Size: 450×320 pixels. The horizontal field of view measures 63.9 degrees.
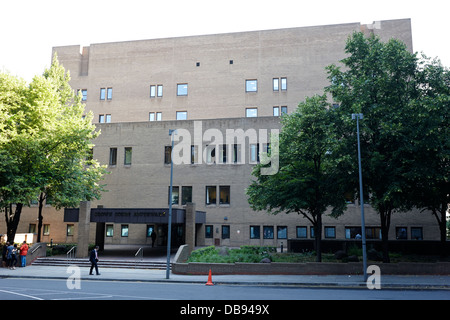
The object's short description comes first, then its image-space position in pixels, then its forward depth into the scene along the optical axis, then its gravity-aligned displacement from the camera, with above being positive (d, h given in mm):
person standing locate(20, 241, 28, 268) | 25828 -2922
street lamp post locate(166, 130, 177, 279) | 20719 -3035
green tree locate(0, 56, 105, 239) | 25953 +4957
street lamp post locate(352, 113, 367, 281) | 19234 +1956
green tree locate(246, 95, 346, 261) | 23297 +3187
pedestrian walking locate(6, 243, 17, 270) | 24562 -2986
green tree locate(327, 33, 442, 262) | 20734 +6115
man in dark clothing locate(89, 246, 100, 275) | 21453 -2708
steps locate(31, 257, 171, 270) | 25797 -3703
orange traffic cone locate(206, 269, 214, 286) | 18955 -3604
